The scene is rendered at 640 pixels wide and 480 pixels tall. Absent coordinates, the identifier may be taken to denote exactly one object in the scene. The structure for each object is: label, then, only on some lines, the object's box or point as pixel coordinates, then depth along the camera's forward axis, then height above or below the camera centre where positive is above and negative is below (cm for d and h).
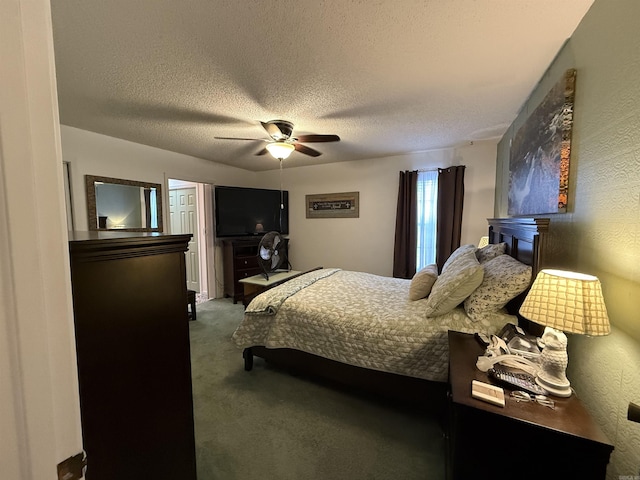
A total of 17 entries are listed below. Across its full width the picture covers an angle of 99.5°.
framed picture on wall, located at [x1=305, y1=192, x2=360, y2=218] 451 +31
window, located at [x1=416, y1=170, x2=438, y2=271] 387 +10
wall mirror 306 +23
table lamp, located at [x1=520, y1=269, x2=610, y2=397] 94 -33
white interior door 472 +6
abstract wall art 142 +43
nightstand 86 -74
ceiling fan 252 +82
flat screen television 434 +20
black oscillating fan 363 -40
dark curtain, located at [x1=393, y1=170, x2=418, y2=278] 393 -6
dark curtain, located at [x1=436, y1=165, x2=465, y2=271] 359 +19
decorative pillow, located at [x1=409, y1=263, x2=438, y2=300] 226 -53
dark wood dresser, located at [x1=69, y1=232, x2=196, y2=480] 79 -44
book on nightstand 101 -66
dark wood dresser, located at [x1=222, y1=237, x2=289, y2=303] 446 -66
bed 171 -70
